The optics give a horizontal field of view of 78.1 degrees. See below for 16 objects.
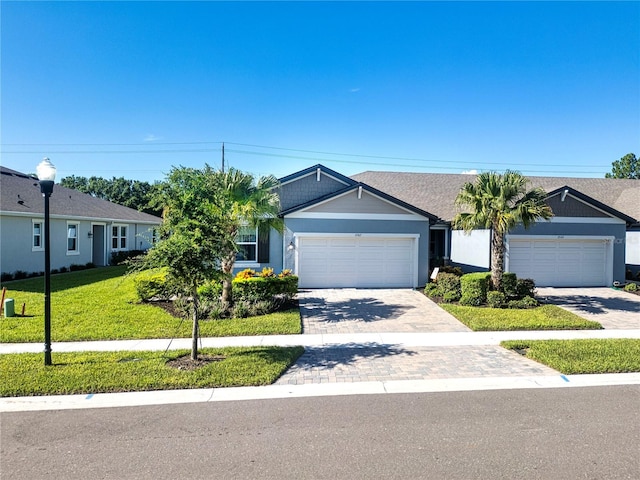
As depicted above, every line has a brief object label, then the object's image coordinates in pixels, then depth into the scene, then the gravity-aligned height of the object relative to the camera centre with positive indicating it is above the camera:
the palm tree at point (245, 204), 11.91 +0.94
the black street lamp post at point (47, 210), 7.27 +0.39
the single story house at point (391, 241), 16.64 -0.24
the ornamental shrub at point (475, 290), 13.62 -1.86
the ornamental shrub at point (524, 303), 13.29 -2.25
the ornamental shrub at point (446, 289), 14.27 -1.99
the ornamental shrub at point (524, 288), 14.21 -1.84
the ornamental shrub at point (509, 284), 13.98 -1.68
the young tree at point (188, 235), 7.15 -0.04
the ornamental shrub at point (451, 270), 17.35 -1.51
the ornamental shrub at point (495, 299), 13.30 -2.12
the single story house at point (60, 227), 18.28 +0.24
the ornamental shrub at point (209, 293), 12.41 -1.90
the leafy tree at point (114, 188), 51.75 +6.03
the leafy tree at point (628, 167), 46.03 +8.36
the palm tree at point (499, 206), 13.68 +1.09
